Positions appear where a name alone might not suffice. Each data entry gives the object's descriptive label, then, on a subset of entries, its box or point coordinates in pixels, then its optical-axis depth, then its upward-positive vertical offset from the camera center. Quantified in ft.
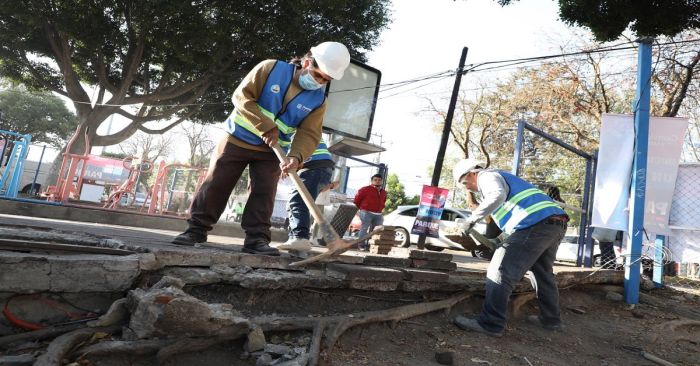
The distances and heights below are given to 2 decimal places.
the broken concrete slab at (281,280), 8.41 -1.09
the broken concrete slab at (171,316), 6.04 -1.50
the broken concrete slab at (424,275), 10.98 -0.66
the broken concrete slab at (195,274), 7.67 -1.13
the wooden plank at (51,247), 6.47 -0.92
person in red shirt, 26.14 +2.09
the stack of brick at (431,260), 12.42 -0.29
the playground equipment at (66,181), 24.37 +0.48
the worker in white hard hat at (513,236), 11.03 +0.79
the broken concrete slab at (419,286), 11.09 -0.96
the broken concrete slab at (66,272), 5.99 -1.19
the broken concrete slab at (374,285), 10.03 -1.03
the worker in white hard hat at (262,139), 9.71 +1.85
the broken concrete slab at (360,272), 9.83 -0.77
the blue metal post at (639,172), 15.94 +4.08
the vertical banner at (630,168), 16.49 +4.35
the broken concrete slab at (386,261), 11.27 -0.48
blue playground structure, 23.45 +1.21
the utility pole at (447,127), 37.48 +11.23
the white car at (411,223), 34.91 +2.06
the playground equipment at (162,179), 27.68 +1.73
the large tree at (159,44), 33.24 +12.68
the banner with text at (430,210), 25.22 +2.27
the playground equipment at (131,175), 27.76 +1.57
